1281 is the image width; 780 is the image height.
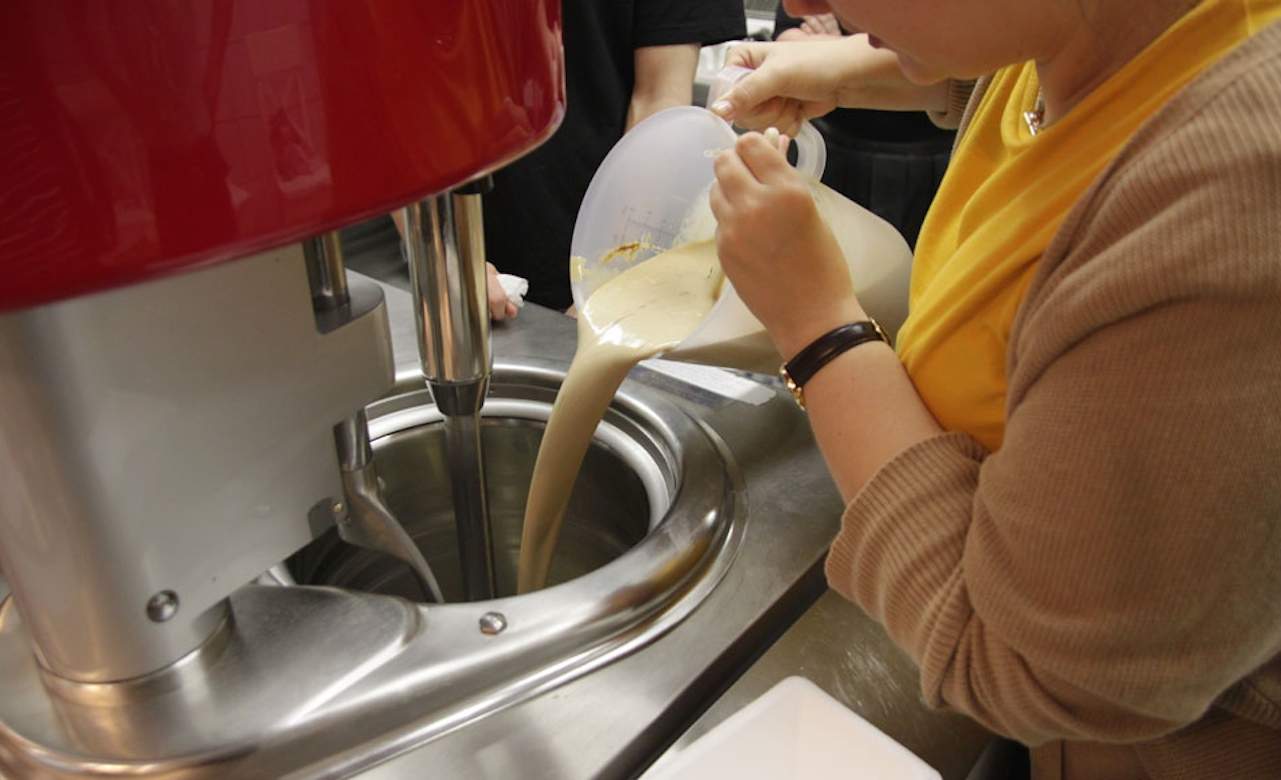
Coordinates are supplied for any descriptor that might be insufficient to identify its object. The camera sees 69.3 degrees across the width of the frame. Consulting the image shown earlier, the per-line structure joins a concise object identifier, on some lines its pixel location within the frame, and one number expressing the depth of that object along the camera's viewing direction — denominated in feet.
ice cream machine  0.93
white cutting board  1.69
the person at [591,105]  5.35
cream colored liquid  2.79
